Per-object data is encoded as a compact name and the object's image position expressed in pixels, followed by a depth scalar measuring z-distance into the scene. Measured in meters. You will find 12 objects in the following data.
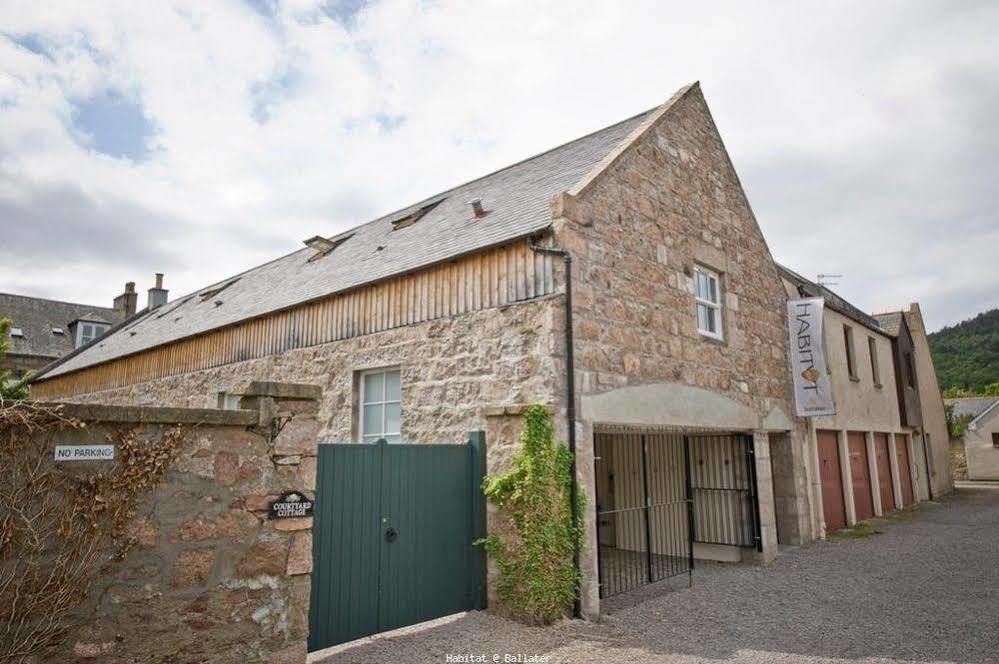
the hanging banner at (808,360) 11.82
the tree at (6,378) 13.80
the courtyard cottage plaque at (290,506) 5.21
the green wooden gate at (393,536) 6.07
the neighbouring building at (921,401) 20.66
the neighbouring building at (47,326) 32.22
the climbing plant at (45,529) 3.98
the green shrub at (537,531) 6.67
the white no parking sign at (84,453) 4.25
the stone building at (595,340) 7.65
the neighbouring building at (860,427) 14.24
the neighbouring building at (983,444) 34.78
